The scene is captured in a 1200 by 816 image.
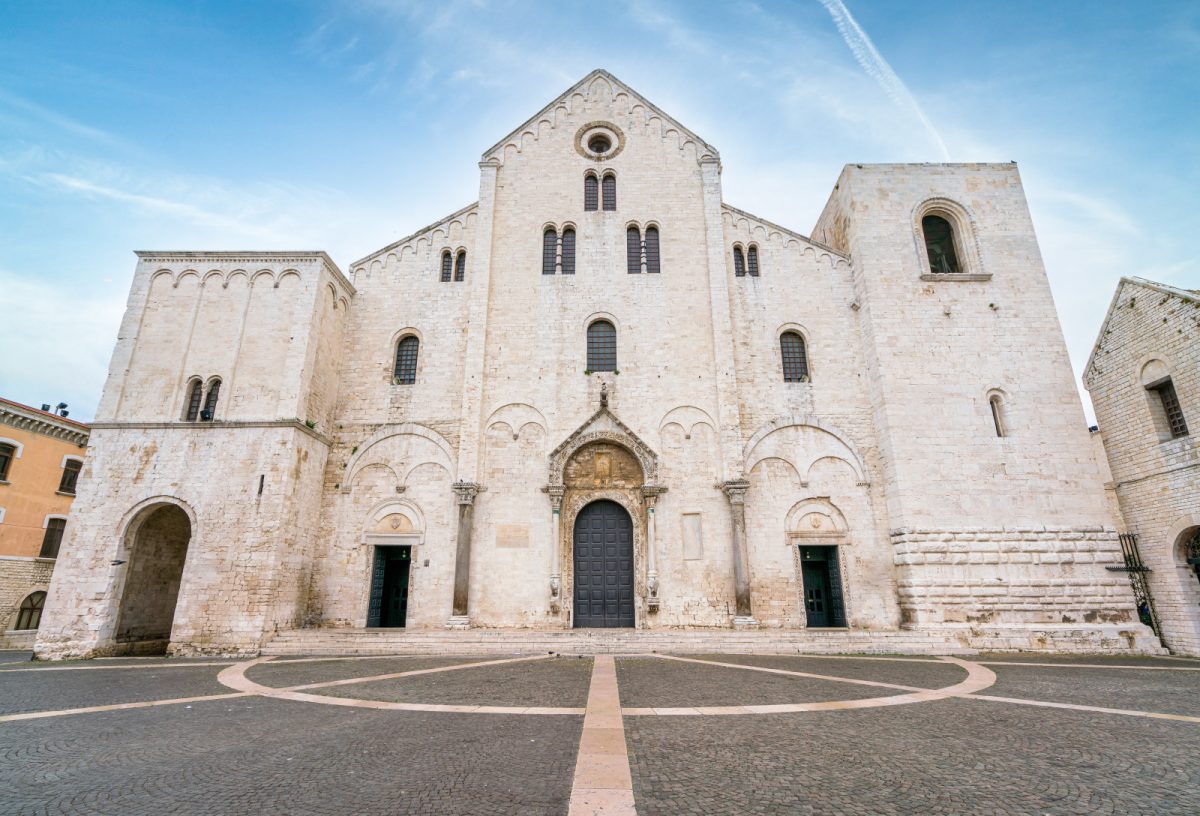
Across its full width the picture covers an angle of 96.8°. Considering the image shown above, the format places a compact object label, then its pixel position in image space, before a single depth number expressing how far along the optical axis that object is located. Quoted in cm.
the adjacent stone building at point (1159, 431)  1409
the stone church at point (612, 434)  1459
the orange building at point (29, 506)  1997
